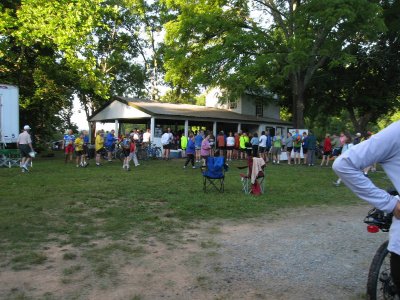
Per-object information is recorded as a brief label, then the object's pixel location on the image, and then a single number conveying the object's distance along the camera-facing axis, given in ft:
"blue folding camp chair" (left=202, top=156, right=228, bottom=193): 34.37
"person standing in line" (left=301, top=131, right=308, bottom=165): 66.42
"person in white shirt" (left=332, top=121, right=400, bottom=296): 7.66
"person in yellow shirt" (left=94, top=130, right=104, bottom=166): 57.00
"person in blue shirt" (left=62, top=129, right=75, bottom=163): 67.77
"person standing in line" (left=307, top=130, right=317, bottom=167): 64.60
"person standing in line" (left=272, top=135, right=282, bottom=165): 69.69
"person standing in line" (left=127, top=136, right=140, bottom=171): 53.97
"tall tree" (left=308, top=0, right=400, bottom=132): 101.81
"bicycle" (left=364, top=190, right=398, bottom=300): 9.64
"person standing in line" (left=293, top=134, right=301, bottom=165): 69.77
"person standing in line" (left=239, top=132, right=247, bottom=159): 75.92
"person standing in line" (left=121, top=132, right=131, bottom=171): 53.62
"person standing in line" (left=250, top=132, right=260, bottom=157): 71.10
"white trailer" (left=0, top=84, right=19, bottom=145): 58.54
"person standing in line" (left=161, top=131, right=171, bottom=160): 74.18
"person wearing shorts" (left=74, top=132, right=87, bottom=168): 56.24
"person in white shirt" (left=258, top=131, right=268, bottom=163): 68.33
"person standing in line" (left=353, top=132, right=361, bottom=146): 56.46
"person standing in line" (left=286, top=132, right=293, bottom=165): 70.49
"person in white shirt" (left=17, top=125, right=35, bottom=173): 48.49
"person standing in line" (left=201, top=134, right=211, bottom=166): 54.44
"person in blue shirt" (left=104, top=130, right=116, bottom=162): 70.42
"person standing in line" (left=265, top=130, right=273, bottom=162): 71.33
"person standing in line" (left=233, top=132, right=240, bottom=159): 79.36
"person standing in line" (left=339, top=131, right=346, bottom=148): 48.91
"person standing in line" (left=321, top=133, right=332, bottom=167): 64.03
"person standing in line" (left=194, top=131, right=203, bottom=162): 67.64
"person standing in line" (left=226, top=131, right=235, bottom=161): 74.80
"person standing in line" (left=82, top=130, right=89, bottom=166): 57.73
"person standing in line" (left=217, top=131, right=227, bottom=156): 73.68
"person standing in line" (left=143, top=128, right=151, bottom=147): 76.48
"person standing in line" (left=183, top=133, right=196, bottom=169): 55.86
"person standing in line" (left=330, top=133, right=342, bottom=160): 63.05
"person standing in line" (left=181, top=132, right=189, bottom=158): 77.02
